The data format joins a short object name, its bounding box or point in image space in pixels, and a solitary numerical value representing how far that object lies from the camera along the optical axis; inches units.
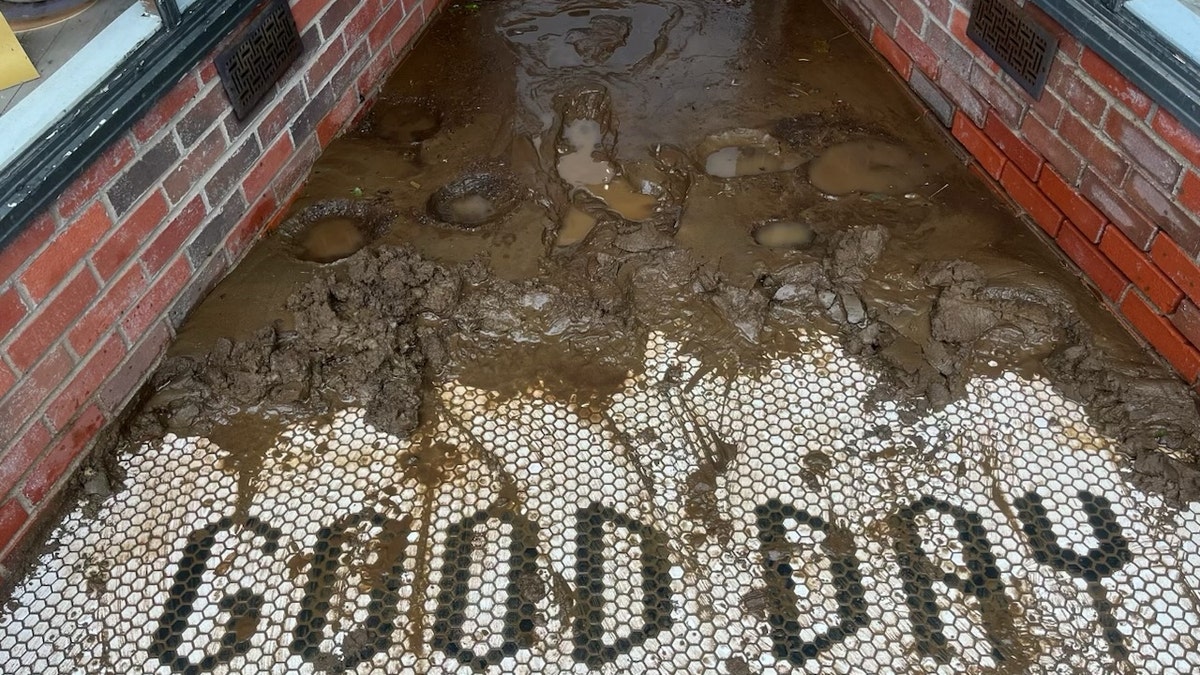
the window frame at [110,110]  80.4
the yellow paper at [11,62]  89.7
